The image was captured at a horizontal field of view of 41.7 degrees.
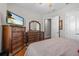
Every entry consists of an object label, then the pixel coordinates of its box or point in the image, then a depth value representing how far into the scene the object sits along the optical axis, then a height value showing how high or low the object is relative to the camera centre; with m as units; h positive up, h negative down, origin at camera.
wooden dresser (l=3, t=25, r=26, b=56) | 1.40 -0.18
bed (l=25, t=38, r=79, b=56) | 1.01 -0.21
